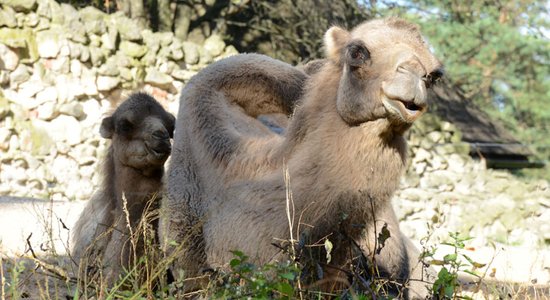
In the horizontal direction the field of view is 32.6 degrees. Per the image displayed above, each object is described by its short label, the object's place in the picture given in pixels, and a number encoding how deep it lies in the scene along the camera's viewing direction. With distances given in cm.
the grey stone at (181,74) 1447
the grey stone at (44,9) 1353
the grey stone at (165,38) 1467
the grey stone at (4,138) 1297
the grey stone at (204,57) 1497
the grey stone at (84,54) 1372
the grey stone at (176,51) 1462
